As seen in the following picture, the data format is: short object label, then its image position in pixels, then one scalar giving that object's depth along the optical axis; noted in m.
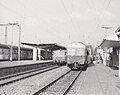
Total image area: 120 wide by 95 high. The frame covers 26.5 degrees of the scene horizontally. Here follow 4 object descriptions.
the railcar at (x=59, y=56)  43.78
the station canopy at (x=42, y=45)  50.62
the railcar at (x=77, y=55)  29.91
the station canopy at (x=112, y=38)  19.75
